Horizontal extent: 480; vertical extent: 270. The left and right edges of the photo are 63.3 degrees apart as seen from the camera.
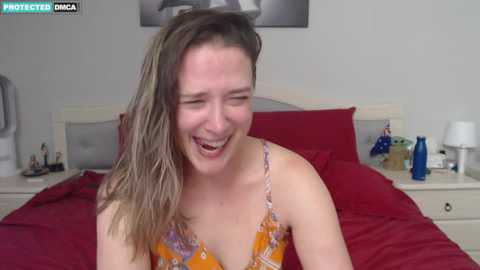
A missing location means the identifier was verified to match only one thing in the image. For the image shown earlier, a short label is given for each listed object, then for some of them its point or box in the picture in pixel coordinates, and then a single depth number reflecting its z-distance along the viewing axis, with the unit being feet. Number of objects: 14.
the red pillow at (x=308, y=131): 6.87
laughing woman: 2.87
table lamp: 8.00
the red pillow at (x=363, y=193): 5.54
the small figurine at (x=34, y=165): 7.78
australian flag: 8.13
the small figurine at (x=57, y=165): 8.04
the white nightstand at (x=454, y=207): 7.23
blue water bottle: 7.34
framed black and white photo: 7.97
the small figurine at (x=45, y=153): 8.06
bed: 4.40
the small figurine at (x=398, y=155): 7.93
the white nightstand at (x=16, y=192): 6.95
